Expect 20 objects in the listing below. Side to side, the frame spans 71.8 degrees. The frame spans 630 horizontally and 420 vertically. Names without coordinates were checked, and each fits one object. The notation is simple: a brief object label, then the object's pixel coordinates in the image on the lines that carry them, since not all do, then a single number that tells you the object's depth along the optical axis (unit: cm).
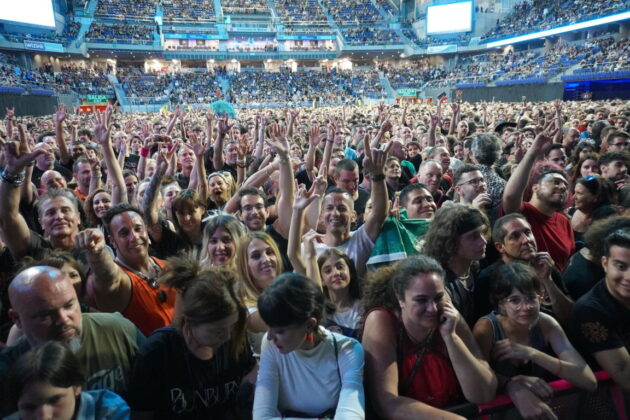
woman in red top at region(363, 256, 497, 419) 196
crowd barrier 197
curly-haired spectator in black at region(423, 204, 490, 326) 264
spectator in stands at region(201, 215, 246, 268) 307
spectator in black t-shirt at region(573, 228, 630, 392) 217
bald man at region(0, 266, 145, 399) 190
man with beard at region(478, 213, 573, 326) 251
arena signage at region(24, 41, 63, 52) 3677
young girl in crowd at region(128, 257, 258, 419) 198
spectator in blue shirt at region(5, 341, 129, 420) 148
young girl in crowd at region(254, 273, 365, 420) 194
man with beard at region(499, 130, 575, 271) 333
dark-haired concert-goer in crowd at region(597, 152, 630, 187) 449
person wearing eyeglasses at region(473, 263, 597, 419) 207
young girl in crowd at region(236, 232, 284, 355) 282
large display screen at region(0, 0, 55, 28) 3525
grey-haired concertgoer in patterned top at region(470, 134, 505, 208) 424
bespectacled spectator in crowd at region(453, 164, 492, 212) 374
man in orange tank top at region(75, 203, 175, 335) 253
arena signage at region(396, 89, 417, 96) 4499
